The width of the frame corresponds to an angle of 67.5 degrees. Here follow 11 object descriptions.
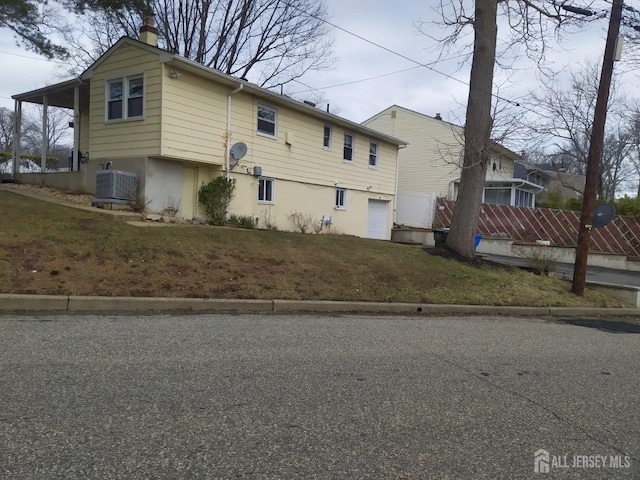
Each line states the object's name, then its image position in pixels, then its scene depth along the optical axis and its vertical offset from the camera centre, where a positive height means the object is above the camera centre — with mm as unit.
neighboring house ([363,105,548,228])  31844 +3818
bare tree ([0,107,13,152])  48844 +6732
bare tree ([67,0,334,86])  25328 +9460
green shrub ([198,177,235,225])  14891 +253
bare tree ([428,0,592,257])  12992 +2797
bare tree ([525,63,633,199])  29312 +6119
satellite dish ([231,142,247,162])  15320 +1838
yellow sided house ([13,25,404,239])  13828 +2297
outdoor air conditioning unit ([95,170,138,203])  13102 +387
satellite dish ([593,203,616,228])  11789 +415
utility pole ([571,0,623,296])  10922 +1841
